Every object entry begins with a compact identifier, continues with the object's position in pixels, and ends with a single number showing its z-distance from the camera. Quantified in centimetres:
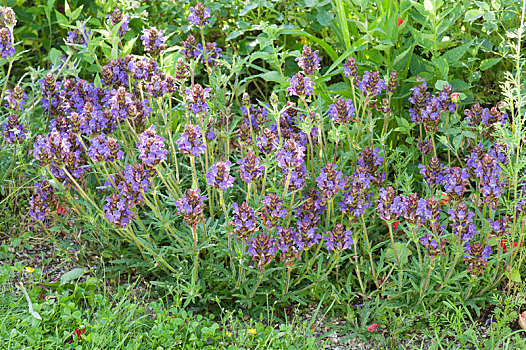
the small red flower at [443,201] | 580
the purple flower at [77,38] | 670
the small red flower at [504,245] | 546
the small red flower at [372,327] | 528
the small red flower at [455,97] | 593
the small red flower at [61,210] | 651
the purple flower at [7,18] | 627
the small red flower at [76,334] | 482
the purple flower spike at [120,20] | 660
